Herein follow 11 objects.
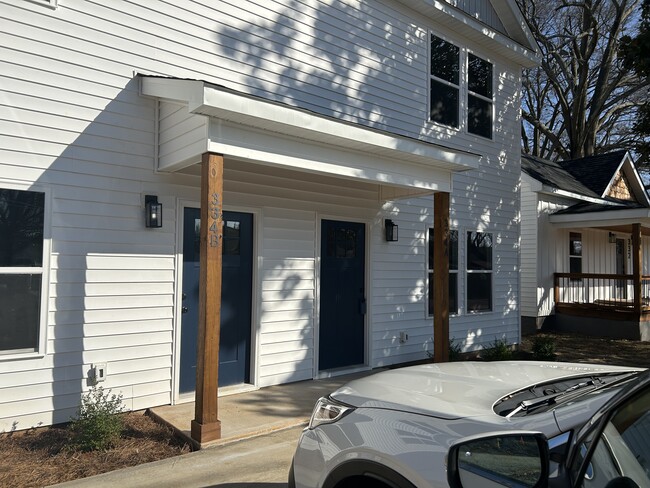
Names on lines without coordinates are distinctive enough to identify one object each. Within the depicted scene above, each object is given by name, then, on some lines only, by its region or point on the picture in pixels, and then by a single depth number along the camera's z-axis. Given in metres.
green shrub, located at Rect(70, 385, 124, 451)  4.38
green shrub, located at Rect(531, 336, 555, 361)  8.67
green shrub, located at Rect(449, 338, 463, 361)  8.09
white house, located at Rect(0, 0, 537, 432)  4.87
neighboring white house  12.77
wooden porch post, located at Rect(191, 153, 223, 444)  4.57
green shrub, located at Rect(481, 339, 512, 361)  8.20
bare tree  23.00
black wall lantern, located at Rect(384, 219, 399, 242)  7.93
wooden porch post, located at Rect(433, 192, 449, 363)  6.96
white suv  1.64
